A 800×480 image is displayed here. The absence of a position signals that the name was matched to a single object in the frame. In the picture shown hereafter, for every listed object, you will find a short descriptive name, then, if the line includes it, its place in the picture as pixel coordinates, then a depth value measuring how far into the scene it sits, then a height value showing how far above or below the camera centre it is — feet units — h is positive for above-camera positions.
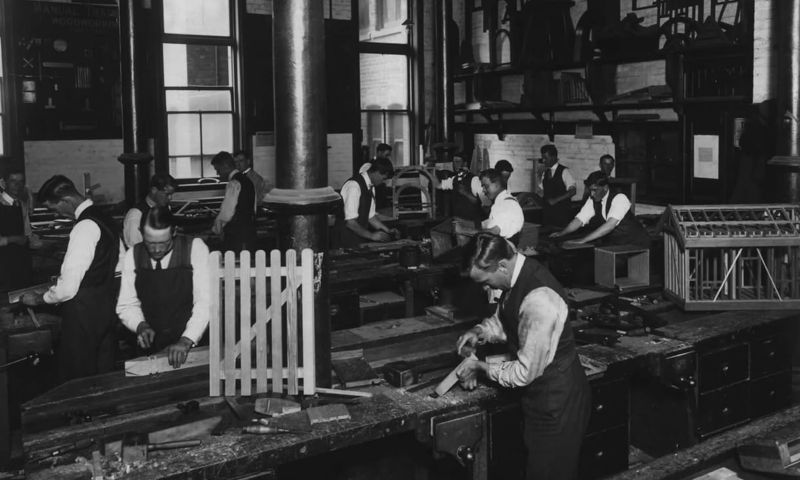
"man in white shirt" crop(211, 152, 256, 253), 25.90 -1.68
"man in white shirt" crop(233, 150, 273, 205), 29.17 -0.37
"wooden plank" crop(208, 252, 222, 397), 12.00 -2.56
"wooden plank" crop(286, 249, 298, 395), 12.04 -2.37
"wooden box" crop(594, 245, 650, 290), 20.68 -2.88
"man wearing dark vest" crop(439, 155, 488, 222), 32.69 -1.56
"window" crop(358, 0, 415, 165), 46.52 +4.54
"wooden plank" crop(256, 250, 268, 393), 11.94 -2.40
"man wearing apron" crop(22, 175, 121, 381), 15.75 -2.42
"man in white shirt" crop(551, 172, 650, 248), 22.63 -1.82
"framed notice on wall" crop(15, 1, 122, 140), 35.29 +4.18
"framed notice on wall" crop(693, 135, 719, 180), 30.58 -0.01
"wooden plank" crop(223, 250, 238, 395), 11.93 -2.45
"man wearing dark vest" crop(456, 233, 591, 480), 11.85 -3.09
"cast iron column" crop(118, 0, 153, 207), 26.23 +1.65
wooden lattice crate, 18.81 -2.51
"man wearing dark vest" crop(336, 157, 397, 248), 26.89 -1.55
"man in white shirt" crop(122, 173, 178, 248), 21.67 -1.16
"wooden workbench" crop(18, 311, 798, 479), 10.53 -3.80
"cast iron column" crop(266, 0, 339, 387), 12.18 +0.44
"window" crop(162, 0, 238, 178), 39.50 +3.95
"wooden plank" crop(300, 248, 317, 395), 12.10 -2.24
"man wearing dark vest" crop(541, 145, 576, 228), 32.55 -1.36
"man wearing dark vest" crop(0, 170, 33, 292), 23.07 -2.39
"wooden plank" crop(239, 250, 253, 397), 12.03 -2.42
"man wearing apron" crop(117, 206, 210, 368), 14.67 -2.25
